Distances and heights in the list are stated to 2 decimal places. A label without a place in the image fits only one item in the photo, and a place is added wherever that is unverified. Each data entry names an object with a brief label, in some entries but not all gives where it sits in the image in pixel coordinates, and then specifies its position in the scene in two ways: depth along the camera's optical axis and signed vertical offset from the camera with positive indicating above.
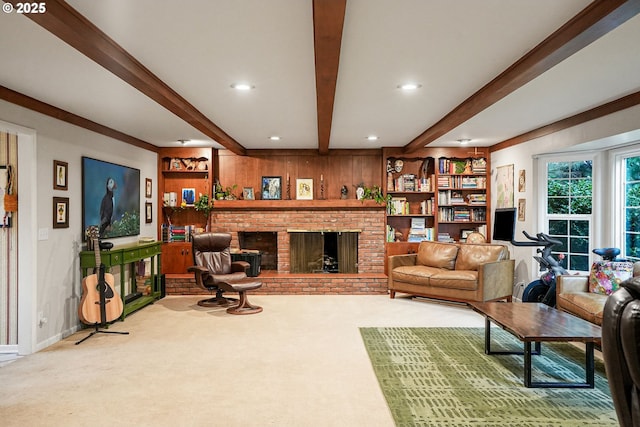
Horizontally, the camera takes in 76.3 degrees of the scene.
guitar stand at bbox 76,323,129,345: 4.34 -1.29
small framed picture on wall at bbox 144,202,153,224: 6.41 +0.02
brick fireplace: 7.01 -0.13
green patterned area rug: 2.59 -1.29
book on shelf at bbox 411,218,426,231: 7.18 -0.18
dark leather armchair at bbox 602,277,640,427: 1.11 -0.38
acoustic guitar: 4.36 -0.92
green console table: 4.60 -0.59
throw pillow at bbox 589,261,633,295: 4.15 -0.63
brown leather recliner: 5.37 -0.84
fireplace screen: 7.10 -0.65
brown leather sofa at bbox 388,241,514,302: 5.55 -0.85
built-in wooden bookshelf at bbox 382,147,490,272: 7.01 +0.35
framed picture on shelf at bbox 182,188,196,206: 7.05 +0.30
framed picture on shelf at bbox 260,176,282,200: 7.24 +0.45
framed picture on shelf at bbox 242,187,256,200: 7.21 +0.35
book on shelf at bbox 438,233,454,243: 7.05 -0.42
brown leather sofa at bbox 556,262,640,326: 3.77 -0.84
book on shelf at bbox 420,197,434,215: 7.10 +0.12
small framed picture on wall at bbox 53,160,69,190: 4.24 +0.41
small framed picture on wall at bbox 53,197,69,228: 4.23 +0.01
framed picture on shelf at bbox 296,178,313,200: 7.29 +0.44
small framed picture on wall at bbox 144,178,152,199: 6.43 +0.41
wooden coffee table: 2.96 -0.89
